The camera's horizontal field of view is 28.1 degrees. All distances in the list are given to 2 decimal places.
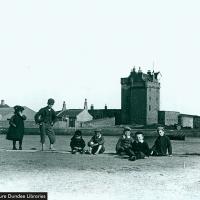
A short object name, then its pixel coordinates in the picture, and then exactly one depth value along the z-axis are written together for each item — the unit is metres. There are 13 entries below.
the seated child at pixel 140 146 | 13.88
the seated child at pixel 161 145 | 14.59
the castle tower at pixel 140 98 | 80.69
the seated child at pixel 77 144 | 15.10
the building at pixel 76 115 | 80.12
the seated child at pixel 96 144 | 15.16
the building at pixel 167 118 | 82.31
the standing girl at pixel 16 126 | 15.38
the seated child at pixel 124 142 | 14.26
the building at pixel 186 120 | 86.28
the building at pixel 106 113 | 90.02
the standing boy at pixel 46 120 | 15.16
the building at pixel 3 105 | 93.33
